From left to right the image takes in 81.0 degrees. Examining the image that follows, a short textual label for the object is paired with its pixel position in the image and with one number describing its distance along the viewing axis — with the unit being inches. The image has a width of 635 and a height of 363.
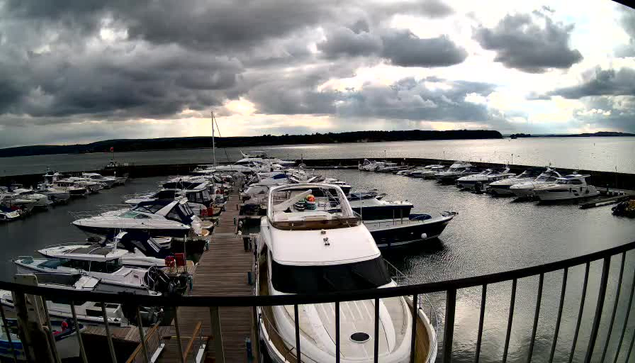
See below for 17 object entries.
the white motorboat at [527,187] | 1395.2
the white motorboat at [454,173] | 1997.7
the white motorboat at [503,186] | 1509.6
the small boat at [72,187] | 1796.3
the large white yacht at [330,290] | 246.4
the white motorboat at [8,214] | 1299.2
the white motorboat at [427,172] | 2148.1
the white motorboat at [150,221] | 827.4
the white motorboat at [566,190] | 1343.5
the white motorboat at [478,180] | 1652.3
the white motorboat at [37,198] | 1498.5
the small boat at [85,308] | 438.6
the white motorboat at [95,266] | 545.6
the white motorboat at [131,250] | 609.3
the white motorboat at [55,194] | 1649.0
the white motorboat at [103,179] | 2122.5
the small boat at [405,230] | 814.8
